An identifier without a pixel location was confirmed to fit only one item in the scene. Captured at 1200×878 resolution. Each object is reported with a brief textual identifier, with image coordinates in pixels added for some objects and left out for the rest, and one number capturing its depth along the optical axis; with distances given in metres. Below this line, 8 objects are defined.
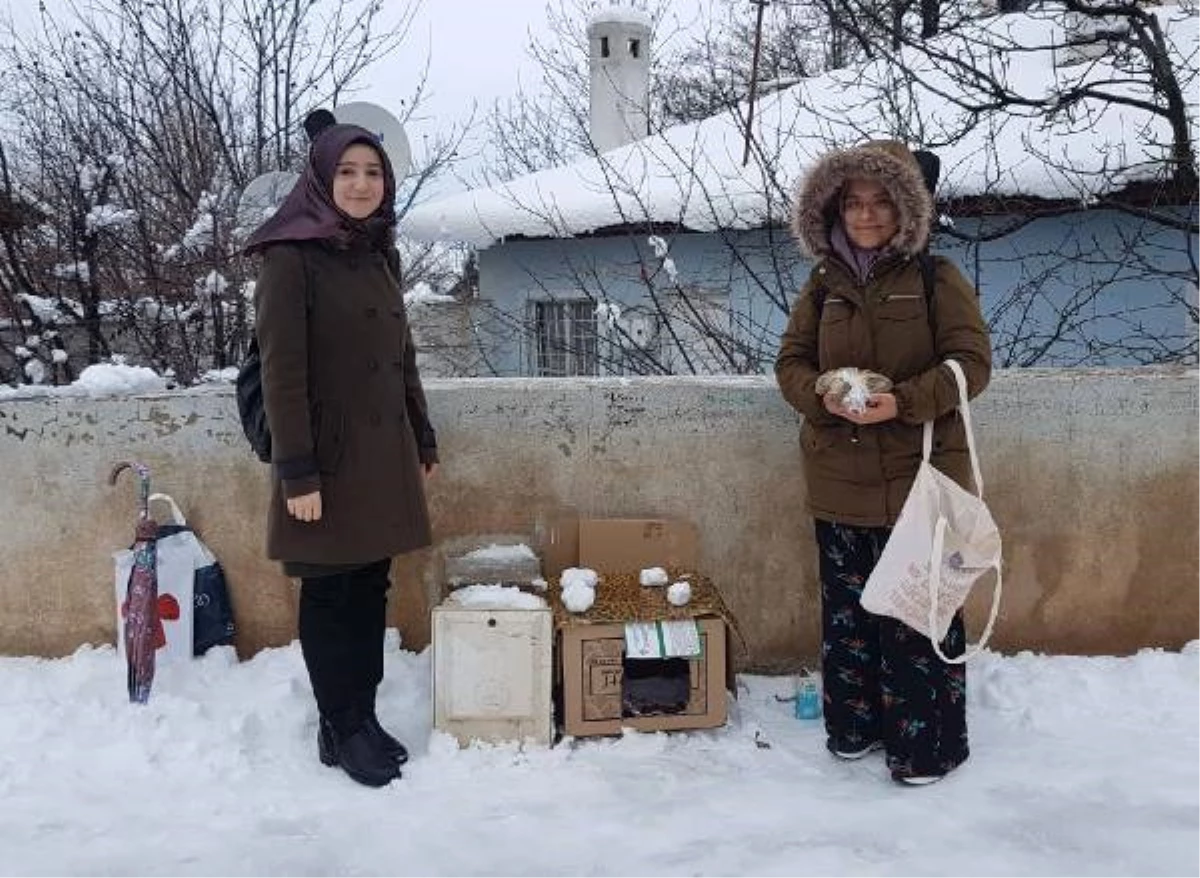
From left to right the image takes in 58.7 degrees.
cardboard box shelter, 3.19
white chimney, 12.71
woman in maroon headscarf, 2.73
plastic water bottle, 3.42
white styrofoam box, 3.12
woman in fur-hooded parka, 2.86
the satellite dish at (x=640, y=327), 7.19
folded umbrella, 3.22
